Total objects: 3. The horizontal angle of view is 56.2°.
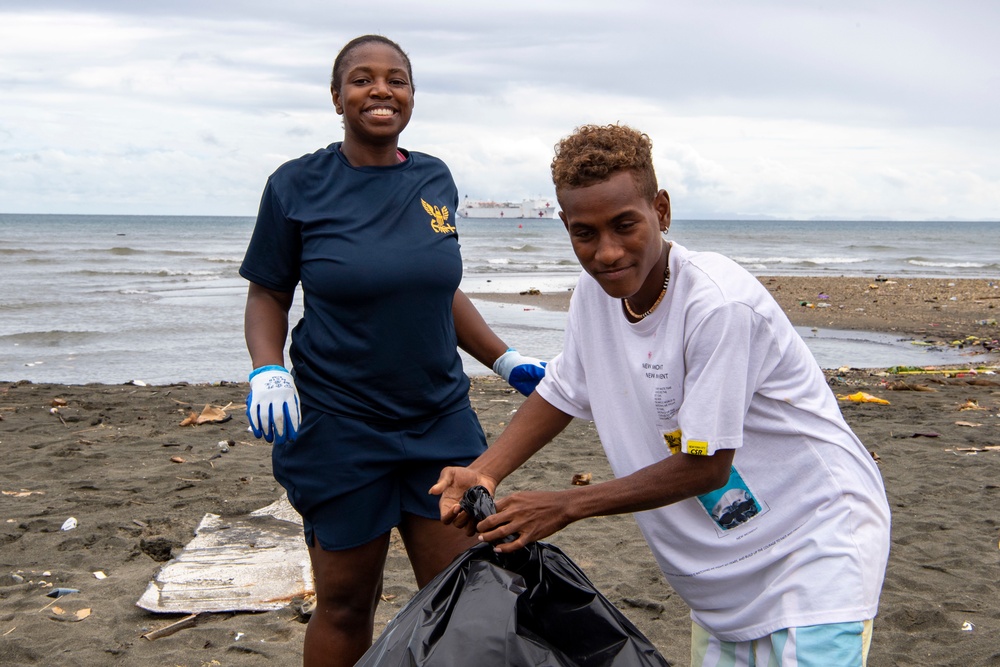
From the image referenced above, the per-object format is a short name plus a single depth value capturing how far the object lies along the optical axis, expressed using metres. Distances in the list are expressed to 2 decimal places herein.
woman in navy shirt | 2.21
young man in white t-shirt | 1.59
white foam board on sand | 3.53
